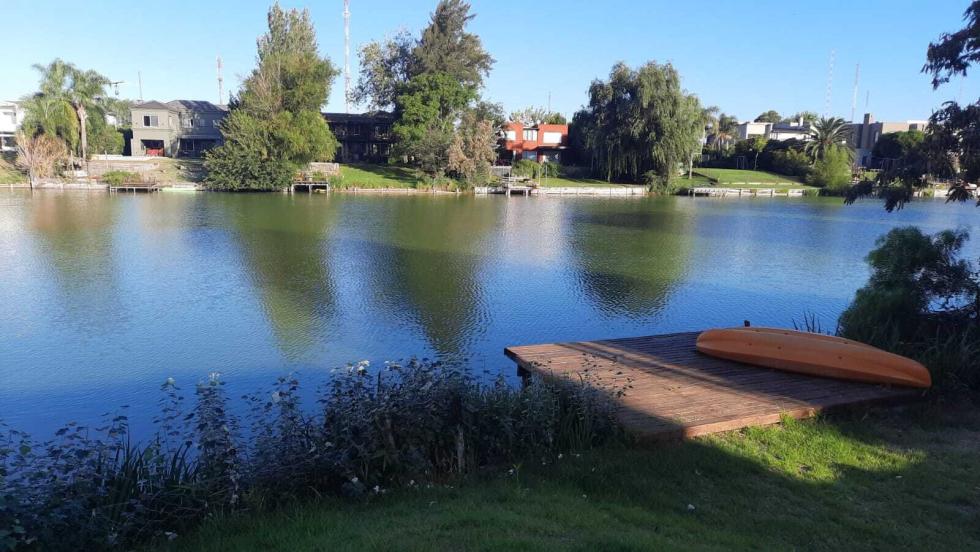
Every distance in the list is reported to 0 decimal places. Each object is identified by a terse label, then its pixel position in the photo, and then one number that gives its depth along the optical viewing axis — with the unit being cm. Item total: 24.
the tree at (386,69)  6531
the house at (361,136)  6781
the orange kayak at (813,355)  849
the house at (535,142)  6988
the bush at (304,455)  475
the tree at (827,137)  7150
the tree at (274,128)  4956
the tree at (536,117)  9069
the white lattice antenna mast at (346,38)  7694
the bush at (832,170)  6819
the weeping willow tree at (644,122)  5728
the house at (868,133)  8656
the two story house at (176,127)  6166
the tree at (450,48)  6253
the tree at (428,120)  5656
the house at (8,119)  7044
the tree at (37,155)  4811
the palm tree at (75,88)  5222
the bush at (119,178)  4881
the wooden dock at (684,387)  746
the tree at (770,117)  13450
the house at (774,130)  9700
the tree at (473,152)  5569
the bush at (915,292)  1038
